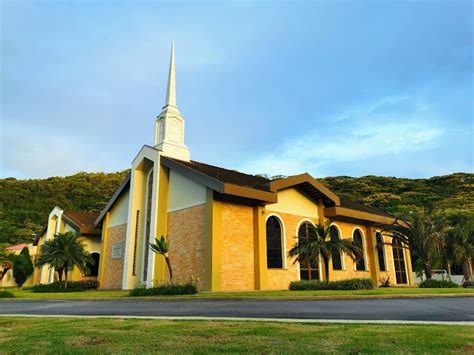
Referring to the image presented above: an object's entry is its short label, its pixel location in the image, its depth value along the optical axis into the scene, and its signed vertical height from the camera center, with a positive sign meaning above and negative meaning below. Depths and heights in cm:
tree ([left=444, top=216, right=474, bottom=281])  2822 +216
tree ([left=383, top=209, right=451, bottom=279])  2355 +239
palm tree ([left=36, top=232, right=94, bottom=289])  2614 +168
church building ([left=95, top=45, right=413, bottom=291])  1977 +320
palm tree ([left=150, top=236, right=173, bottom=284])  1831 +145
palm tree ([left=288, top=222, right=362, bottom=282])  1888 +142
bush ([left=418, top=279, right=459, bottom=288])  2056 -47
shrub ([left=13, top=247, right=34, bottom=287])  4259 +122
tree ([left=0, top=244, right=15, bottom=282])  3556 +181
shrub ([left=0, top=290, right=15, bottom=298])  2007 -79
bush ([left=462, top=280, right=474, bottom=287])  2333 -54
